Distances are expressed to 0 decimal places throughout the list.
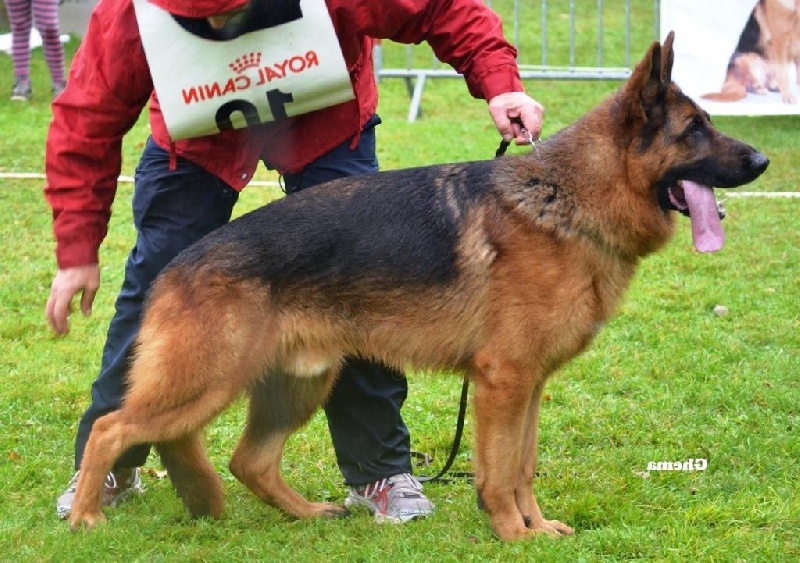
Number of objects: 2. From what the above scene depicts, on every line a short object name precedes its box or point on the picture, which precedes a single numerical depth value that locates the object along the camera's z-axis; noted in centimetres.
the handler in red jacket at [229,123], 374
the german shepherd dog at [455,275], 370
